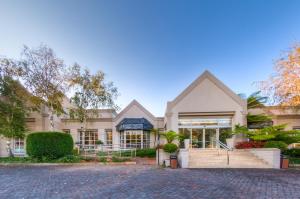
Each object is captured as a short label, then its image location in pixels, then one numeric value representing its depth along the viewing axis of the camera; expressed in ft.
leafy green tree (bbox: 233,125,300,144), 54.08
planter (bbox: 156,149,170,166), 49.52
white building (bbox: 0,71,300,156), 63.05
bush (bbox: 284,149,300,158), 55.95
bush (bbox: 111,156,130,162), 52.39
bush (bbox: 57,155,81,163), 51.34
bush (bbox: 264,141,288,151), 49.96
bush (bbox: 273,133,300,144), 54.85
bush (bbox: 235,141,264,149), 53.49
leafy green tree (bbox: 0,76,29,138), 59.67
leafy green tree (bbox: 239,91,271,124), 64.95
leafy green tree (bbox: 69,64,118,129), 68.33
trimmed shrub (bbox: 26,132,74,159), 52.42
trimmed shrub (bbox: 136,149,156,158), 66.73
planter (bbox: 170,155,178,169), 45.01
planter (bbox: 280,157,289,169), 44.75
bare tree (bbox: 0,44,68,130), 62.54
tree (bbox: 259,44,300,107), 49.47
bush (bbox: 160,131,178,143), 54.03
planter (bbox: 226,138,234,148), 60.76
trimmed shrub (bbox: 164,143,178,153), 48.98
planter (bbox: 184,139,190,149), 62.64
